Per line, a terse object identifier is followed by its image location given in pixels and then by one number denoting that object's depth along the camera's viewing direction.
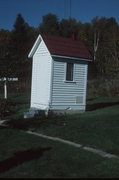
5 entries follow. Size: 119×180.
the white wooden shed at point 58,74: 15.12
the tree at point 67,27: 61.59
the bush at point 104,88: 27.62
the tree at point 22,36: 52.45
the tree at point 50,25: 62.82
